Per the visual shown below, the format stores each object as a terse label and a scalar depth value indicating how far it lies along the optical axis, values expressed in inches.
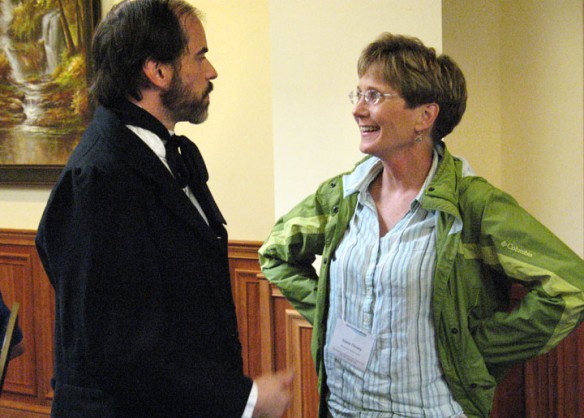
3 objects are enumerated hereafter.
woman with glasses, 69.0
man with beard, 50.6
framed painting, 164.4
